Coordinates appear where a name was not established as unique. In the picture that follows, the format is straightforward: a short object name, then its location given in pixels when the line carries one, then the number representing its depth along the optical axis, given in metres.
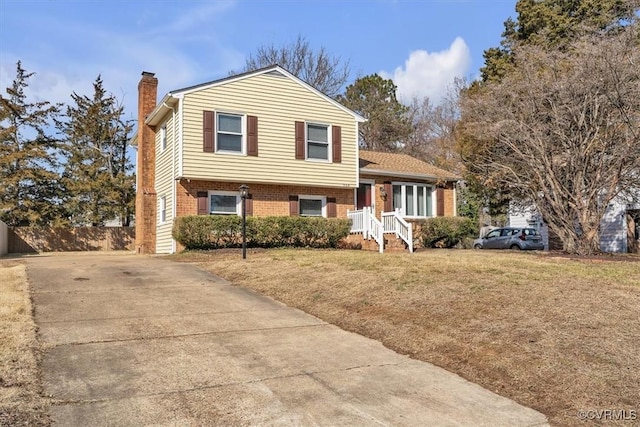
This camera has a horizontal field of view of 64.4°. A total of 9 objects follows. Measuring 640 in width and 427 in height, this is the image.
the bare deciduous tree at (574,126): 13.71
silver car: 24.06
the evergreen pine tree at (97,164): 28.61
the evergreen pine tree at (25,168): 26.50
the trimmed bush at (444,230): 19.84
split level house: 16.83
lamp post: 13.29
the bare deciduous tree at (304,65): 35.78
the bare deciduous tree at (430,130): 35.03
